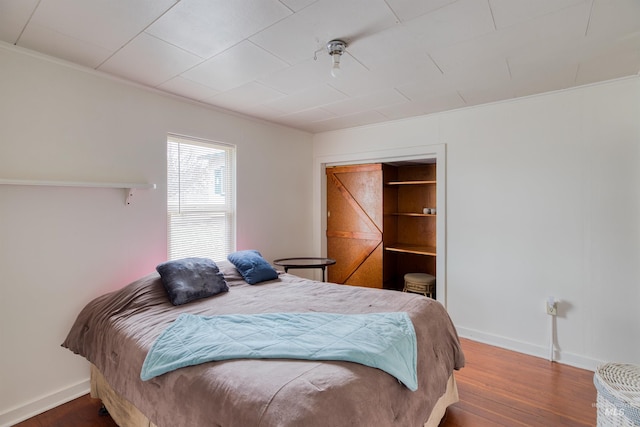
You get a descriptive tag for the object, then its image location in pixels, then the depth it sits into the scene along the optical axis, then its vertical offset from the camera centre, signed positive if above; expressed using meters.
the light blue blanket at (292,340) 1.44 -0.69
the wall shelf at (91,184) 1.96 +0.17
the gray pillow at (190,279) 2.34 -0.58
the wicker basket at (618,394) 1.43 -0.92
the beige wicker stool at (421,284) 3.87 -0.97
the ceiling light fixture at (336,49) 1.91 +1.00
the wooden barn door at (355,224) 4.05 -0.22
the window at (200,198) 2.98 +0.10
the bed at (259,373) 1.18 -0.75
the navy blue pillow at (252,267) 2.89 -0.58
